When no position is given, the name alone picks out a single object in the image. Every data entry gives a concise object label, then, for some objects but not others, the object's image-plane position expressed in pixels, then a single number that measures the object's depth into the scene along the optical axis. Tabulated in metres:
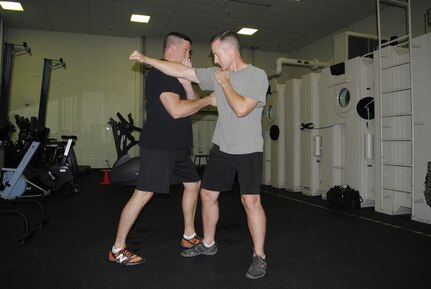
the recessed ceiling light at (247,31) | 9.08
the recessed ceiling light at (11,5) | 7.46
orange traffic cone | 6.77
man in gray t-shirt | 1.98
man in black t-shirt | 2.16
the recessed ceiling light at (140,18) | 8.22
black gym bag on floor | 4.27
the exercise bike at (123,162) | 5.64
